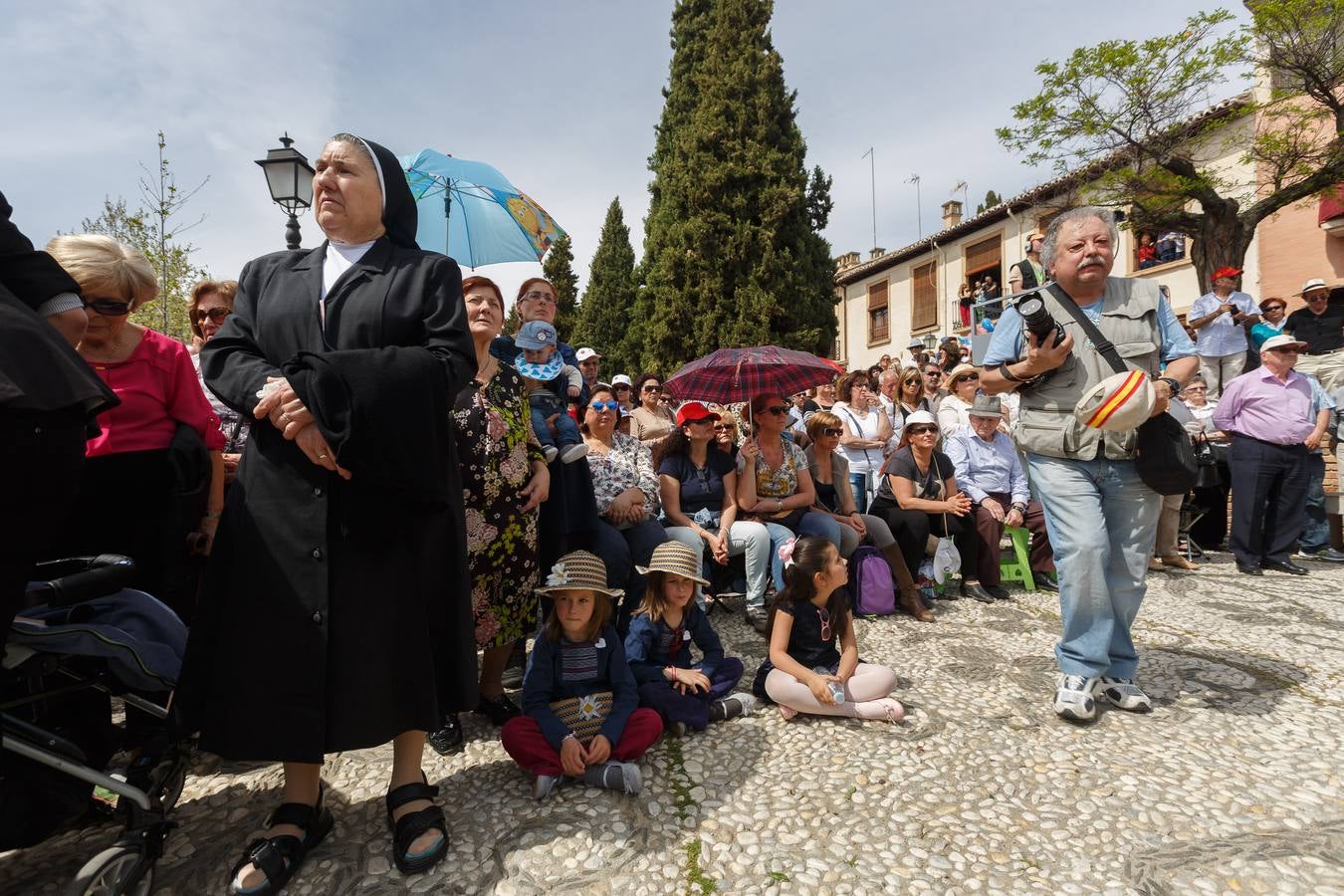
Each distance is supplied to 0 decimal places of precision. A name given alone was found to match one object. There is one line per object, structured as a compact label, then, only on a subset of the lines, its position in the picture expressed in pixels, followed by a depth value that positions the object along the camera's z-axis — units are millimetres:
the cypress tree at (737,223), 17406
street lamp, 6652
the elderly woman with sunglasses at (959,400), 6038
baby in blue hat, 3453
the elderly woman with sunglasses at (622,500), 3752
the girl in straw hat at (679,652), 2994
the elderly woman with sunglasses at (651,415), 6926
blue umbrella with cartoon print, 5121
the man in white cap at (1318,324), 9109
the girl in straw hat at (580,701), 2434
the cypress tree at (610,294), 27062
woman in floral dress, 2807
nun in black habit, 1775
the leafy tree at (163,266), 10609
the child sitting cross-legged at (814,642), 3051
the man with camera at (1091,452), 2916
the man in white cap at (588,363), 7672
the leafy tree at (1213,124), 11727
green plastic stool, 5301
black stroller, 1610
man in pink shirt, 5918
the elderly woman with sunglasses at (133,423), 2271
